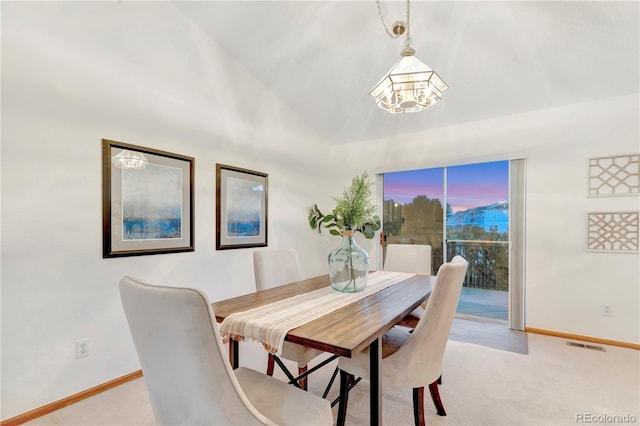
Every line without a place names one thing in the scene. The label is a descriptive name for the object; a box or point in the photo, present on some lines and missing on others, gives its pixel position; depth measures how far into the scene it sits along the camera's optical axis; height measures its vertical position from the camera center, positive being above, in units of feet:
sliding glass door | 11.14 -0.48
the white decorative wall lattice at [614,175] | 9.37 +1.20
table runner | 4.00 -1.59
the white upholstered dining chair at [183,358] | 2.75 -1.42
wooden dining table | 3.68 -1.60
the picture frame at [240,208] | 9.88 +0.23
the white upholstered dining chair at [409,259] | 9.34 -1.47
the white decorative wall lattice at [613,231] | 9.35 -0.60
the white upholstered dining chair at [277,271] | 6.63 -1.48
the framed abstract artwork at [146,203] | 7.15 +0.31
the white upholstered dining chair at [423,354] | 4.63 -2.32
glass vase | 5.98 -1.06
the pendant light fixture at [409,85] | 5.57 +2.49
